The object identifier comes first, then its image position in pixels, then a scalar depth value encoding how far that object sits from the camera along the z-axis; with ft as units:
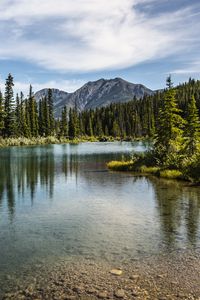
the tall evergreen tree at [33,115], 288.77
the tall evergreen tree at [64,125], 364.23
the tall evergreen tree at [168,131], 89.87
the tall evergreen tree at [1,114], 240.59
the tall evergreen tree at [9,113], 251.11
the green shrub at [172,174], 74.87
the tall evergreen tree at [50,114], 327.18
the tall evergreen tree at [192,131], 84.46
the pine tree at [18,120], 267.67
